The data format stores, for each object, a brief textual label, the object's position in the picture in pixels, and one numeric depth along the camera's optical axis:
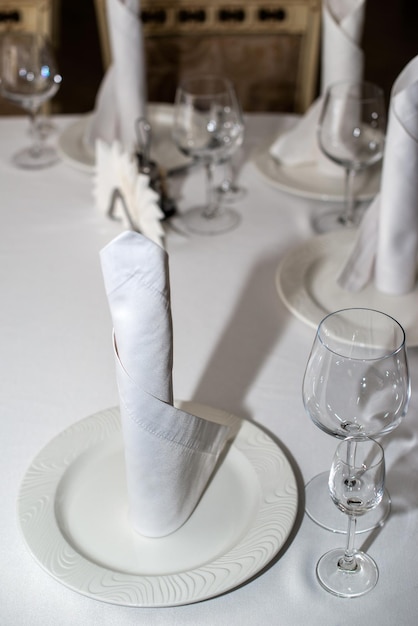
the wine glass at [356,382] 0.71
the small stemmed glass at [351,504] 0.73
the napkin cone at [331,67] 1.45
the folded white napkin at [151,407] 0.70
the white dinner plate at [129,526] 0.76
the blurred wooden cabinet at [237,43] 2.02
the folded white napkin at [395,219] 1.11
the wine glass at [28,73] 1.58
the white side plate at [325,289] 1.13
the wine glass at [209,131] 1.36
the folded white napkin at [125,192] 1.24
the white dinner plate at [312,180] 1.45
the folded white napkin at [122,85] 1.54
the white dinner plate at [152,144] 1.57
